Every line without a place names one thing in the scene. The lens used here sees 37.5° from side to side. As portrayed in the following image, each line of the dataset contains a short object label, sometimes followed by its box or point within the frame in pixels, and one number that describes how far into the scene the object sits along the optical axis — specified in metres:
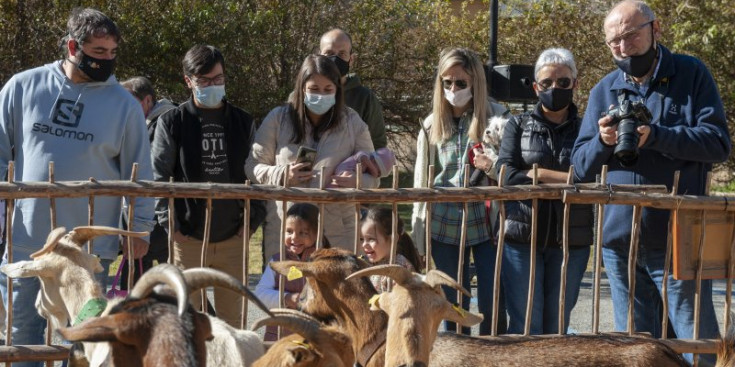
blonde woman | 6.98
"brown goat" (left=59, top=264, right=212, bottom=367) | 3.57
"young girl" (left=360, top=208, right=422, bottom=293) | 6.73
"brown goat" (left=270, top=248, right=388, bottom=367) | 5.17
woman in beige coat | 6.85
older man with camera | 6.11
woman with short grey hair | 6.45
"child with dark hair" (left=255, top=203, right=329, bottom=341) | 6.47
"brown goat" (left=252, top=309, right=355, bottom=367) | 4.37
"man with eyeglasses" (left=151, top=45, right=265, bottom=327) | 6.90
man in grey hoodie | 5.99
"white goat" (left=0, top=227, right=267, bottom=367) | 4.93
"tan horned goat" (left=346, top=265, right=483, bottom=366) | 4.66
